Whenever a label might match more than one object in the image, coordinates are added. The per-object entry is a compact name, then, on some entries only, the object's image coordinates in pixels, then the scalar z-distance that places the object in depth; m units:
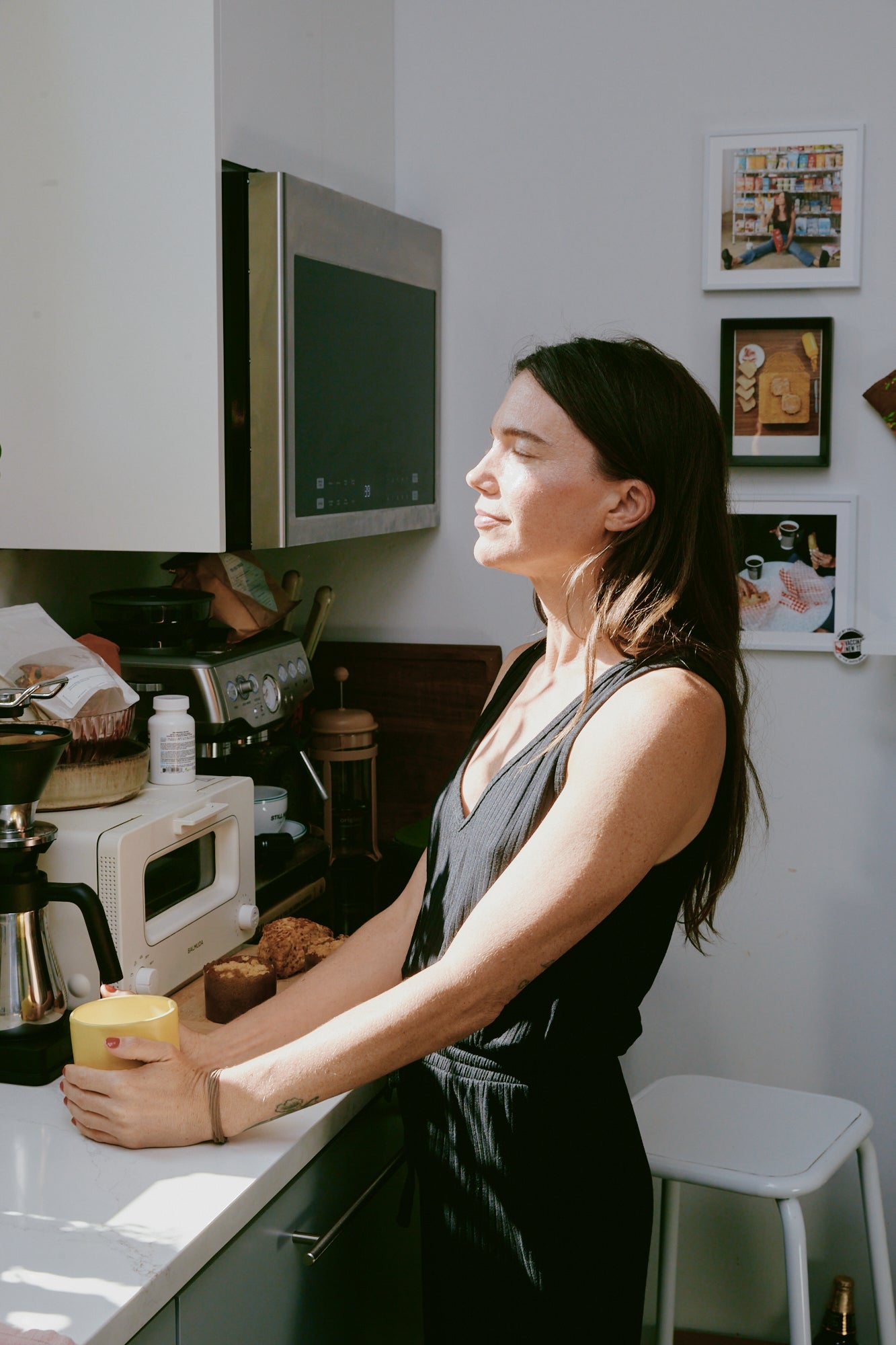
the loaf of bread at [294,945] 1.57
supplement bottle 1.65
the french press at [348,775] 2.25
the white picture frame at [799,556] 2.18
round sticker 2.19
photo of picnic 2.20
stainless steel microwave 1.69
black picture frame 2.15
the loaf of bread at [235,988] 1.43
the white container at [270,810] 1.89
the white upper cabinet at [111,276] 1.59
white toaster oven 1.41
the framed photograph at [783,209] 2.11
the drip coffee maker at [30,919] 1.27
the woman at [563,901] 1.10
